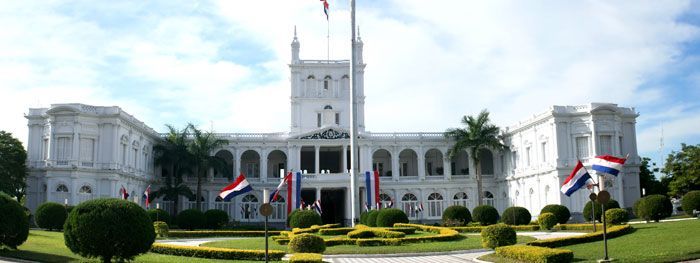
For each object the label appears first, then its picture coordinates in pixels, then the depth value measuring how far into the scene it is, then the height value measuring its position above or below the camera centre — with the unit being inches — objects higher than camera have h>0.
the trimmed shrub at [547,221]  1612.9 -25.5
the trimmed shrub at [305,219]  1825.8 -15.6
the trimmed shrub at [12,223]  934.4 -9.2
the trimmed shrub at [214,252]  1000.2 -58.8
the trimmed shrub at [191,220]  2176.4 -17.3
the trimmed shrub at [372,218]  1904.3 -16.0
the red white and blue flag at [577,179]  1150.3 +52.9
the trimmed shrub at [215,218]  2217.0 -12.5
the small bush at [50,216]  1720.0 +0.7
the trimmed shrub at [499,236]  1003.9 -37.4
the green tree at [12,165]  2041.1 +160.5
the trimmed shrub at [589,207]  1758.2 +6.8
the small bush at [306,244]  970.1 -44.7
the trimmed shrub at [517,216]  1925.4 -15.0
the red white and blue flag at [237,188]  1082.7 +41.6
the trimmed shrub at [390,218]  1801.2 -15.3
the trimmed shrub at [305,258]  801.6 -54.1
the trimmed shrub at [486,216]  2020.2 -14.6
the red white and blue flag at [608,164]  1031.9 +69.7
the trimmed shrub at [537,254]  806.5 -53.5
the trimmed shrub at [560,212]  1837.4 -5.0
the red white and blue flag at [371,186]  2642.7 +105.5
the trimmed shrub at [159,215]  1993.1 -0.2
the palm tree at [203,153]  2573.8 +234.4
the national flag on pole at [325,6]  1759.0 +538.5
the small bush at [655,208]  1555.1 +2.7
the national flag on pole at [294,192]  2635.3 +84.9
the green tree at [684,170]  2127.2 +128.9
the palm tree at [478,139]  2632.9 +284.9
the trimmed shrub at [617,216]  1384.1 -13.4
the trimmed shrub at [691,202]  1567.4 +15.7
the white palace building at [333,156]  2142.0 +216.2
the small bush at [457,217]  2103.7 -17.2
